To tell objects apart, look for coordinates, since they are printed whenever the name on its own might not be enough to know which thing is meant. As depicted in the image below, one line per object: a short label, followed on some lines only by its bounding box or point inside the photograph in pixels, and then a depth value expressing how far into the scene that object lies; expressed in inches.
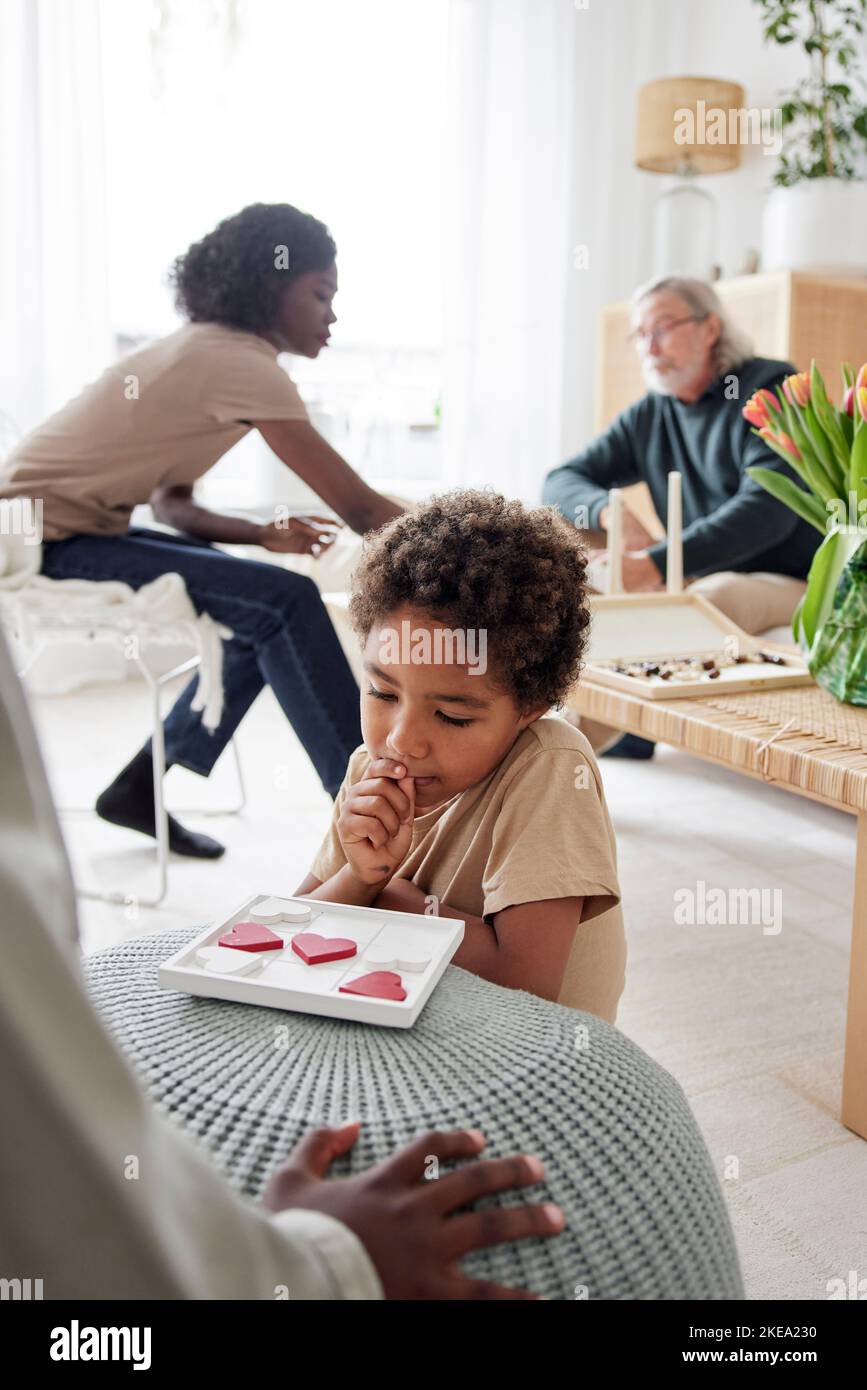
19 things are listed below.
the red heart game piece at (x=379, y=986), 27.6
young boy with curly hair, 34.1
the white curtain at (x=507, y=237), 144.3
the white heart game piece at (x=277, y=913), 32.3
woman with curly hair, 73.6
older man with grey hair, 98.2
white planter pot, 120.4
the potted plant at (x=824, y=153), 120.6
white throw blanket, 70.2
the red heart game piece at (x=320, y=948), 29.3
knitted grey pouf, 22.8
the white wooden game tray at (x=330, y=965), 27.1
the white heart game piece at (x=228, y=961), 28.5
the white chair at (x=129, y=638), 72.5
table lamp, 132.9
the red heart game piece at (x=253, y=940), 30.1
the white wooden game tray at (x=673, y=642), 62.2
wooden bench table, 47.6
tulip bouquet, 55.2
